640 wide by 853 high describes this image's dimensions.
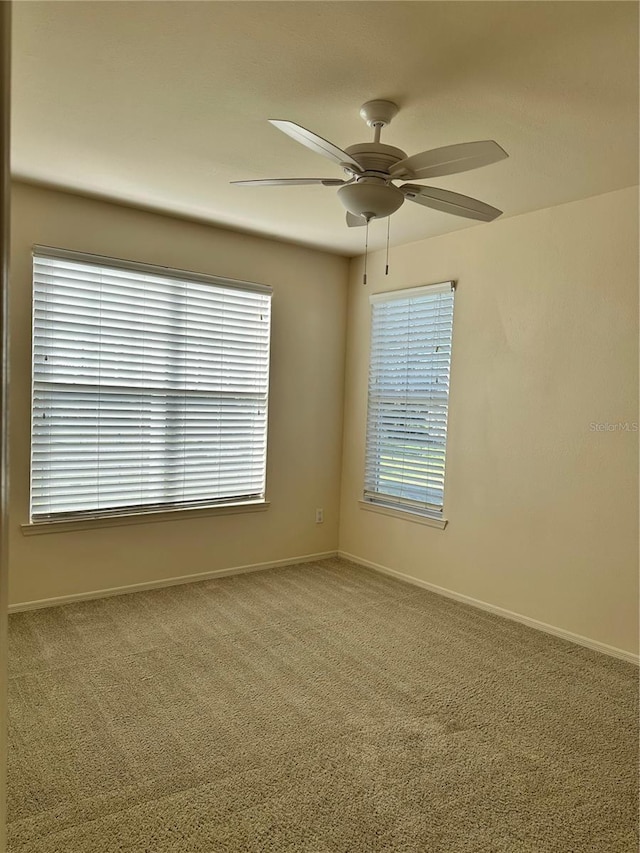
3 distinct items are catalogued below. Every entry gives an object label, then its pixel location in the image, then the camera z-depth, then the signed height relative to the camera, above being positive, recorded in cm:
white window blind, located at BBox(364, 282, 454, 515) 446 +4
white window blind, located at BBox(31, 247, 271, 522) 380 +5
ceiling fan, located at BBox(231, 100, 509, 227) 212 +89
